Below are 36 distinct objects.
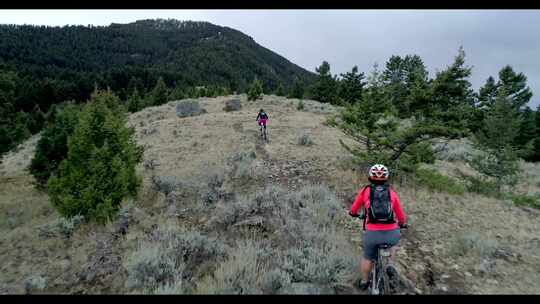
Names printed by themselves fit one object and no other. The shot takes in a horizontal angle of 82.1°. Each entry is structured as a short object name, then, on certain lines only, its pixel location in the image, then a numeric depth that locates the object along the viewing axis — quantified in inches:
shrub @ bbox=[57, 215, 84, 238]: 344.8
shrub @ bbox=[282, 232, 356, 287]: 205.6
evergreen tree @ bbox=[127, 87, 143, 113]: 1886.0
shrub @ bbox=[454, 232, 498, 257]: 281.7
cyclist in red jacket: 189.6
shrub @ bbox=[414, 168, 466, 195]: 494.9
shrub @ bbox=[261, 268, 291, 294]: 192.2
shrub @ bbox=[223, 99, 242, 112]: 1438.2
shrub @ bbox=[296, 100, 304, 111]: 1485.0
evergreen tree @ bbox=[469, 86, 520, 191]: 669.9
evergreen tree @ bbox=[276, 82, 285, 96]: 2112.5
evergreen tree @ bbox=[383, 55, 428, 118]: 1740.2
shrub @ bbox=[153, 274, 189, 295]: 183.5
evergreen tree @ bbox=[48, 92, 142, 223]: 364.2
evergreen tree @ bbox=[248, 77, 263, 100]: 1647.4
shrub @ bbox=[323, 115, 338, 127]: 547.0
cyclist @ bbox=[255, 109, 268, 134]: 794.8
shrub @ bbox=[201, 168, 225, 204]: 408.7
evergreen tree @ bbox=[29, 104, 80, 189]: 596.7
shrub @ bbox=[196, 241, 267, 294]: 187.8
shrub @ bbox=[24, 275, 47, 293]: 229.8
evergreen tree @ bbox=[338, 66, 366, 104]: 1782.7
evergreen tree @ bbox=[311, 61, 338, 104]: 1910.7
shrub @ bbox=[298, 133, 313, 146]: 740.0
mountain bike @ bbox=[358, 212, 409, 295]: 192.9
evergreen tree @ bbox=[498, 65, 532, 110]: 1493.6
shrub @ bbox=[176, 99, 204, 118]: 1379.2
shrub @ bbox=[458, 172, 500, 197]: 571.2
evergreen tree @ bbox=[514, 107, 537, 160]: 1333.7
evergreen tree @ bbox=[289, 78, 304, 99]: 2060.8
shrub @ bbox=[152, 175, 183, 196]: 466.0
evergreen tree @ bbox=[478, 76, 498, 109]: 1558.8
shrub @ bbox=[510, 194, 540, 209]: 532.1
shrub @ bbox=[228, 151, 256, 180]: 506.4
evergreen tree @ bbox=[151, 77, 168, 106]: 1964.8
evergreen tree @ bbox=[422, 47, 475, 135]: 449.7
